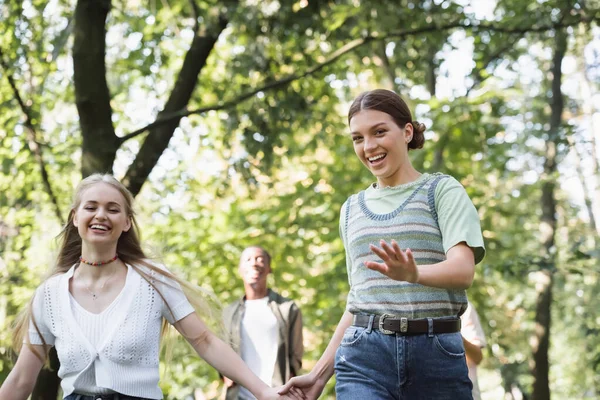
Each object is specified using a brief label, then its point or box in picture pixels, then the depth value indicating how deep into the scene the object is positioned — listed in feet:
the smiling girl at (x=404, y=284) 10.19
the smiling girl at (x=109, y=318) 12.07
